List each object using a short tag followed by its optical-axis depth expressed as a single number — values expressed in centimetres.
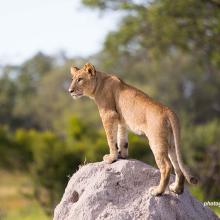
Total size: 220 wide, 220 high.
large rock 1595
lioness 1600
